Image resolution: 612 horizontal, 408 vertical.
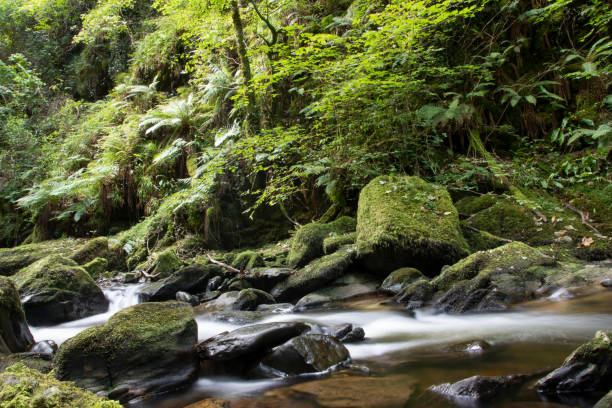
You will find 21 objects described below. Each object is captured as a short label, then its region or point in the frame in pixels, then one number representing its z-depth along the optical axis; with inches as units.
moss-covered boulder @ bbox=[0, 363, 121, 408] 56.9
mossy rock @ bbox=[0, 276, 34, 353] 128.4
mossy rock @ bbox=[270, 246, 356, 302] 199.5
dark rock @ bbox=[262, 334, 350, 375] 107.5
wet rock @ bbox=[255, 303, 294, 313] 183.0
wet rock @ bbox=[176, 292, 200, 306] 218.7
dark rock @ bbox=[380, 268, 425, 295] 182.2
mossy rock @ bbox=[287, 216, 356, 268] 230.4
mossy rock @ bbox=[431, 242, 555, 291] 156.7
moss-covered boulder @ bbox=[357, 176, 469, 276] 187.2
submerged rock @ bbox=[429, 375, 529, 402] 79.2
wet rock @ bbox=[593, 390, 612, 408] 61.3
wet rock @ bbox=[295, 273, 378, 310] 188.7
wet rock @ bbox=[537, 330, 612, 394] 74.8
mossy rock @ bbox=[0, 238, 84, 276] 305.9
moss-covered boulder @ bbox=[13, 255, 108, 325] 204.2
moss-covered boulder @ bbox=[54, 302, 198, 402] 106.0
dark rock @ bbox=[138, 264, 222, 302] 234.5
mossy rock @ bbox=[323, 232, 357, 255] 221.9
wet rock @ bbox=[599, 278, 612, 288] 138.5
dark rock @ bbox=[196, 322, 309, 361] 119.6
